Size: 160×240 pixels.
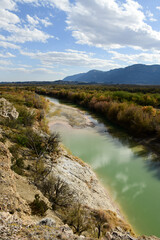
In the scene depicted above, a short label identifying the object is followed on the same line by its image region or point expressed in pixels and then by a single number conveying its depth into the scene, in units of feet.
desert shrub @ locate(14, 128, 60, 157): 53.06
